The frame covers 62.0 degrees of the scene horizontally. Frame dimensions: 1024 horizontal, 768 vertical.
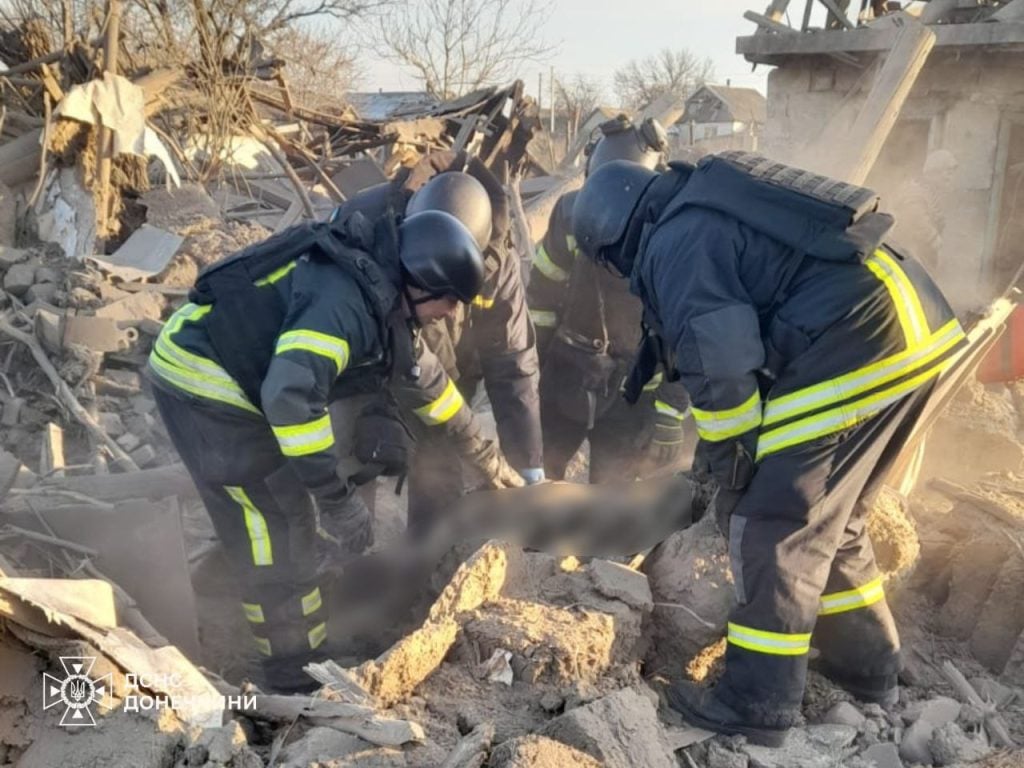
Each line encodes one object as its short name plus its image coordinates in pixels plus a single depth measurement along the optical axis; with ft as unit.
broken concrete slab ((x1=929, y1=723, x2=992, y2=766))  8.30
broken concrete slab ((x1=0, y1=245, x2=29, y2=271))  21.37
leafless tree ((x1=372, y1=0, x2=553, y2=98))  74.18
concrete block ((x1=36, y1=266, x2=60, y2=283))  20.99
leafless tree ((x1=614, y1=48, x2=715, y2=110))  176.55
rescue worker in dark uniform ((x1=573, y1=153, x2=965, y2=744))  8.21
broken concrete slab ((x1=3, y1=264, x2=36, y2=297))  20.48
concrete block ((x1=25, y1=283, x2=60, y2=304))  20.33
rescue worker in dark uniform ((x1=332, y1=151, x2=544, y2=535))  10.54
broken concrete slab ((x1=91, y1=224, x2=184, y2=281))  21.97
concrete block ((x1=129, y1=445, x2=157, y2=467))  15.85
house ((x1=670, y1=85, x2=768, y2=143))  149.48
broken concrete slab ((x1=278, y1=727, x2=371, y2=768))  6.22
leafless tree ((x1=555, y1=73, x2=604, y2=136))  114.93
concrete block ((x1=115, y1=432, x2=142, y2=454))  16.35
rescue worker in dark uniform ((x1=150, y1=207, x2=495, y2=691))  8.95
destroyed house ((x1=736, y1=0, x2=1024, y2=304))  22.98
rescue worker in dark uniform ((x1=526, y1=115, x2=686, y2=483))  13.56
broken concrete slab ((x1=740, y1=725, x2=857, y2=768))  8.33
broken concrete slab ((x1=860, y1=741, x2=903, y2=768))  8.30
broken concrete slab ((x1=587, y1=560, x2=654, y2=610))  9.21
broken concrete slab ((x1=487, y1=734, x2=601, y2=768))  5.87
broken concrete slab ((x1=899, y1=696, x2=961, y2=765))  8.64
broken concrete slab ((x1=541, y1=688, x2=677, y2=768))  6.50
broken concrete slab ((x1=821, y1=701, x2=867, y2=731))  9.04
